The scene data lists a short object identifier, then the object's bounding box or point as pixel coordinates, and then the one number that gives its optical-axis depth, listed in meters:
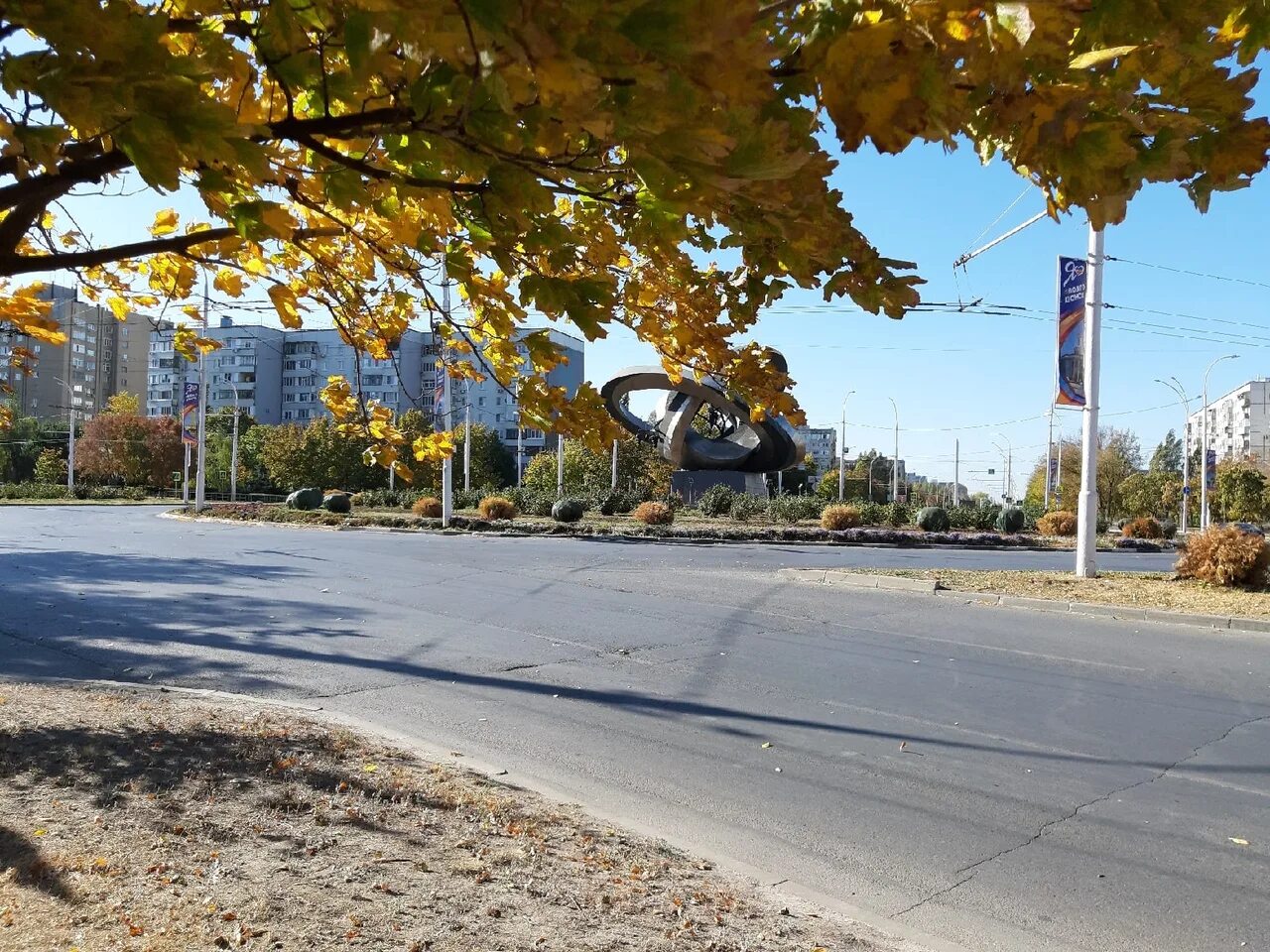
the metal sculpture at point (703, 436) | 37.12
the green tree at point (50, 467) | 73.12
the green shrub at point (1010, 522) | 35.91
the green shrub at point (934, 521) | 34.62
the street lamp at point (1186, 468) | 47.31
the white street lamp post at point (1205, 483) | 42.34
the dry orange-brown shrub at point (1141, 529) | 36.06
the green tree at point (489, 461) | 68.31
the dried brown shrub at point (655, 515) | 30.95
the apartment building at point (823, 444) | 171.00
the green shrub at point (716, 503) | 36.97
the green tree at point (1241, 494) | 52.88
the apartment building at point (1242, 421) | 128.75
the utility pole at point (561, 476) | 41.78
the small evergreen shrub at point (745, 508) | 35.58
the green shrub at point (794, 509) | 36.03
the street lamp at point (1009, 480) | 78.43
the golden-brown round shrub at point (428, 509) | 35.44
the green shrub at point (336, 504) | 37.84
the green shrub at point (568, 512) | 31.84
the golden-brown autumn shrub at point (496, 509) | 33.69
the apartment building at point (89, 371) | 104.06
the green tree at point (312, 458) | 63.84
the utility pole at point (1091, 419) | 15.54
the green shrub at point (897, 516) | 36.88
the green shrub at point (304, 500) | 38.75
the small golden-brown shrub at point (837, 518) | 31.59
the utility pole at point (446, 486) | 26.16
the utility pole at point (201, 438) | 38.46
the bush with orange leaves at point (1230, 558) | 14.06
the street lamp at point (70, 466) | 61.13
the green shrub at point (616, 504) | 37.38
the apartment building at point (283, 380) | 111.25
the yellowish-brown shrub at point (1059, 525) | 34.38
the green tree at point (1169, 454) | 103.41
